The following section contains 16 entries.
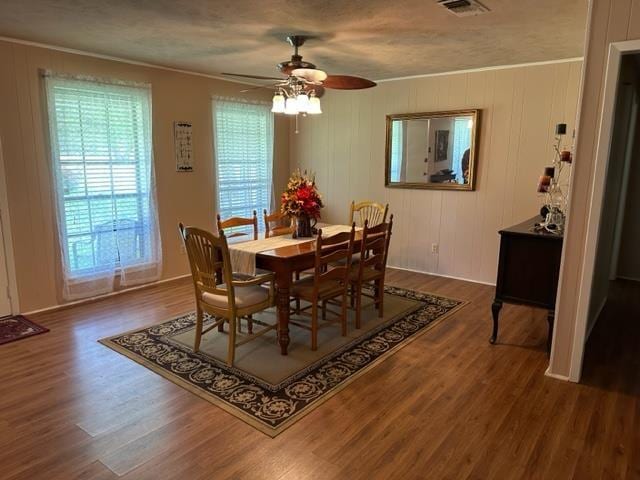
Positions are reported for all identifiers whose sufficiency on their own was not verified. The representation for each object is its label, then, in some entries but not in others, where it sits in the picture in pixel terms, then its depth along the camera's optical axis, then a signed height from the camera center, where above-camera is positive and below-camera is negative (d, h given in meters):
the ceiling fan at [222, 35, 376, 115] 3.27 +0.59
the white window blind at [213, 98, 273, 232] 5.52 +0.08
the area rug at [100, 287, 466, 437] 2.63 -1.38
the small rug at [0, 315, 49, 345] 3.54 -1.40
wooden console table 3.12 -0.73
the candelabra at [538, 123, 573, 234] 3.29 -0.17
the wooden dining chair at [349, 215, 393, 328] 3.70 -0.88
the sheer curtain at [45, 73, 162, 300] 4.12 -0.22
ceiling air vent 2.71 +0.99
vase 3.82 -0.54
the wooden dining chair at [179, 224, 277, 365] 2.94 -0.90
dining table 3.13 -0.72
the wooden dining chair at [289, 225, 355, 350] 3.22 -0.90
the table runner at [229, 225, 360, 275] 3.29 -0.65
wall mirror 5.00 +0.19
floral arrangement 3.69 -0.29
